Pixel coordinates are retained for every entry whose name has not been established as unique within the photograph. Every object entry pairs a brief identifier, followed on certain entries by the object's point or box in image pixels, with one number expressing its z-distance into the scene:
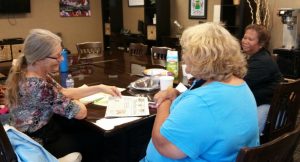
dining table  1.59
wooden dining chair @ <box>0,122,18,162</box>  1.17
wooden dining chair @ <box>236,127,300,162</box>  0.88
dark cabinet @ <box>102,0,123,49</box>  6.16
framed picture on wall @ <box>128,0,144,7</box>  5.83
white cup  1.93
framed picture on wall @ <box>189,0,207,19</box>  4.80
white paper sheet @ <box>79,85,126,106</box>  1.86
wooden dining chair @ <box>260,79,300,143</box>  1.69
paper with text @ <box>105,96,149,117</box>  1.63
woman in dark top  2.07
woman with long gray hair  1.54
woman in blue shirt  1.04
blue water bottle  2.69
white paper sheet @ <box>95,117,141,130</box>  1.48
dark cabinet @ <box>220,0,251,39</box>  3.89
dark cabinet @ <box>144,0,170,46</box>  5.13
